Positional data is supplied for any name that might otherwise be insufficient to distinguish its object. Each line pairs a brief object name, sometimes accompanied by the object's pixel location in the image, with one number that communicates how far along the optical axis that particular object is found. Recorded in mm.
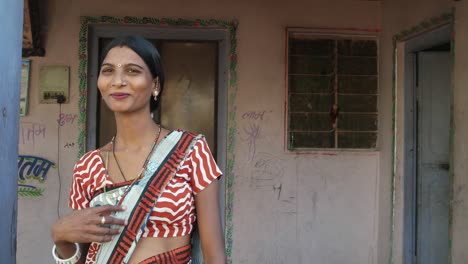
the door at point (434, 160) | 4195
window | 4758
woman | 1538
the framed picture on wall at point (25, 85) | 4574
